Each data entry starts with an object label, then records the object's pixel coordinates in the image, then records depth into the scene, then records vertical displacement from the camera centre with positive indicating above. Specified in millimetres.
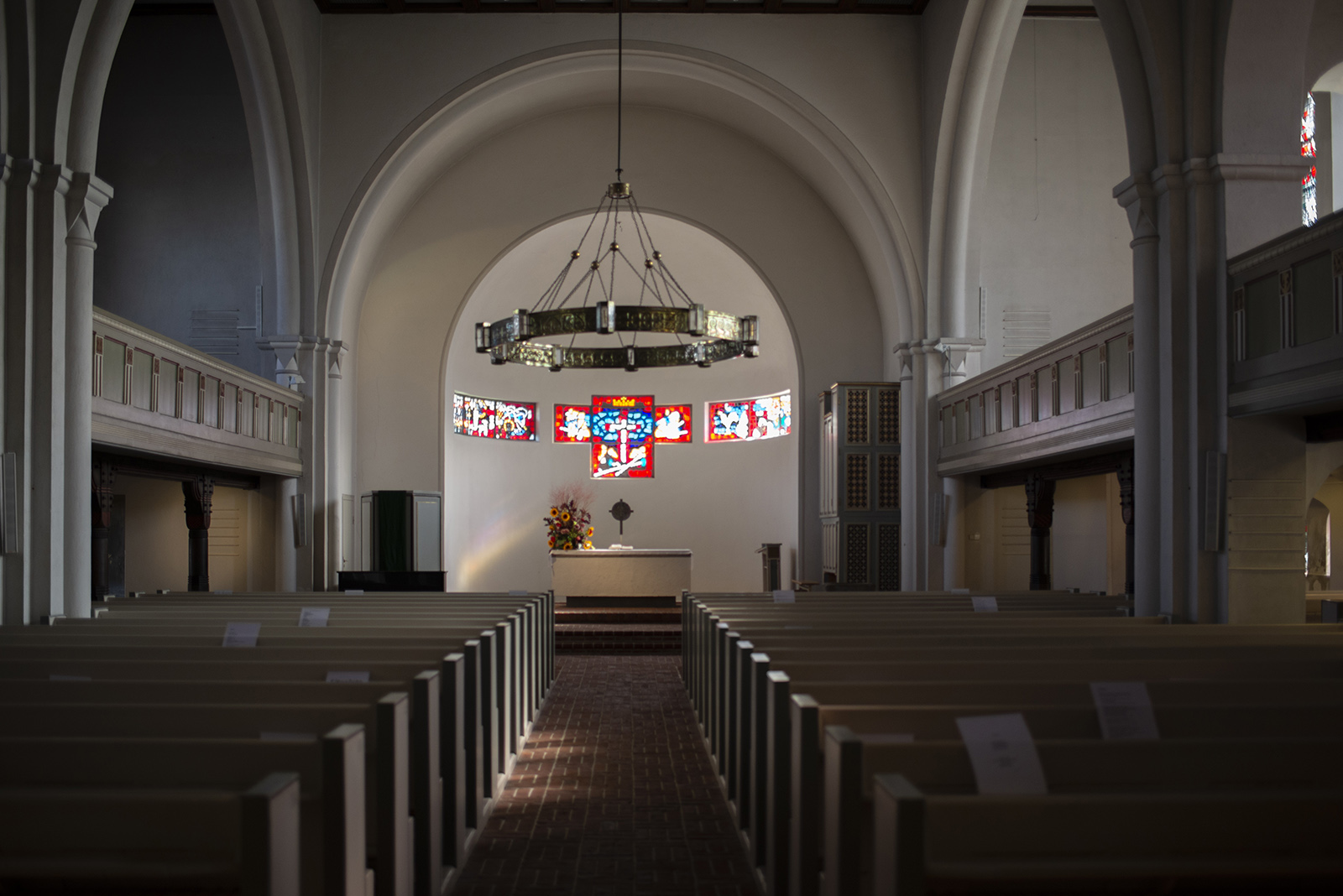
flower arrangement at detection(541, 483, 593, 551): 15648 -613
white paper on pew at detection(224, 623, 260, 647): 4965 -709
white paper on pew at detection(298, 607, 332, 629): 5863 -742
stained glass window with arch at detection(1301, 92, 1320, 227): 12516 +3735
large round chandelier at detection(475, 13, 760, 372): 10273 +1722
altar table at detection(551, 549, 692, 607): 15273 -1322
